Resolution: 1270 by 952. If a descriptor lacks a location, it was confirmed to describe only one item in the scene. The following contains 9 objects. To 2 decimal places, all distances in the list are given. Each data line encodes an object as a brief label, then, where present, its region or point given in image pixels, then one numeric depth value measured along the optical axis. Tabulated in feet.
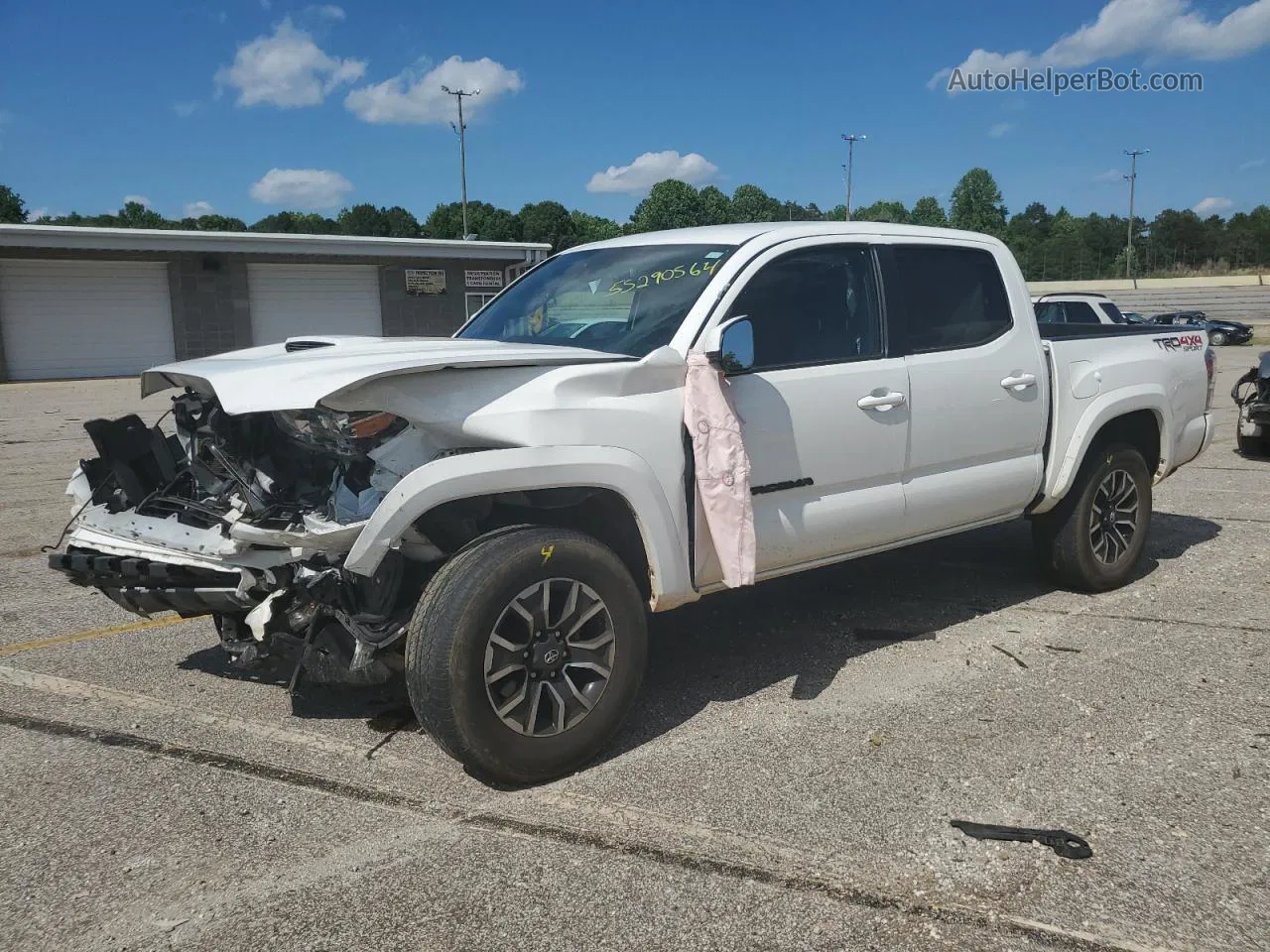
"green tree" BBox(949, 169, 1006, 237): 381.19
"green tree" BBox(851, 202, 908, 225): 320.29
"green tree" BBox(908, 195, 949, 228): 373.81
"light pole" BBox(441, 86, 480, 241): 203.10
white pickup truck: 10.84
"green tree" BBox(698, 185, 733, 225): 347.77
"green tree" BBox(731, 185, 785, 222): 364.38
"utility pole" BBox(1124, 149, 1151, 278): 263.49
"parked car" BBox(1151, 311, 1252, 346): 127.45
